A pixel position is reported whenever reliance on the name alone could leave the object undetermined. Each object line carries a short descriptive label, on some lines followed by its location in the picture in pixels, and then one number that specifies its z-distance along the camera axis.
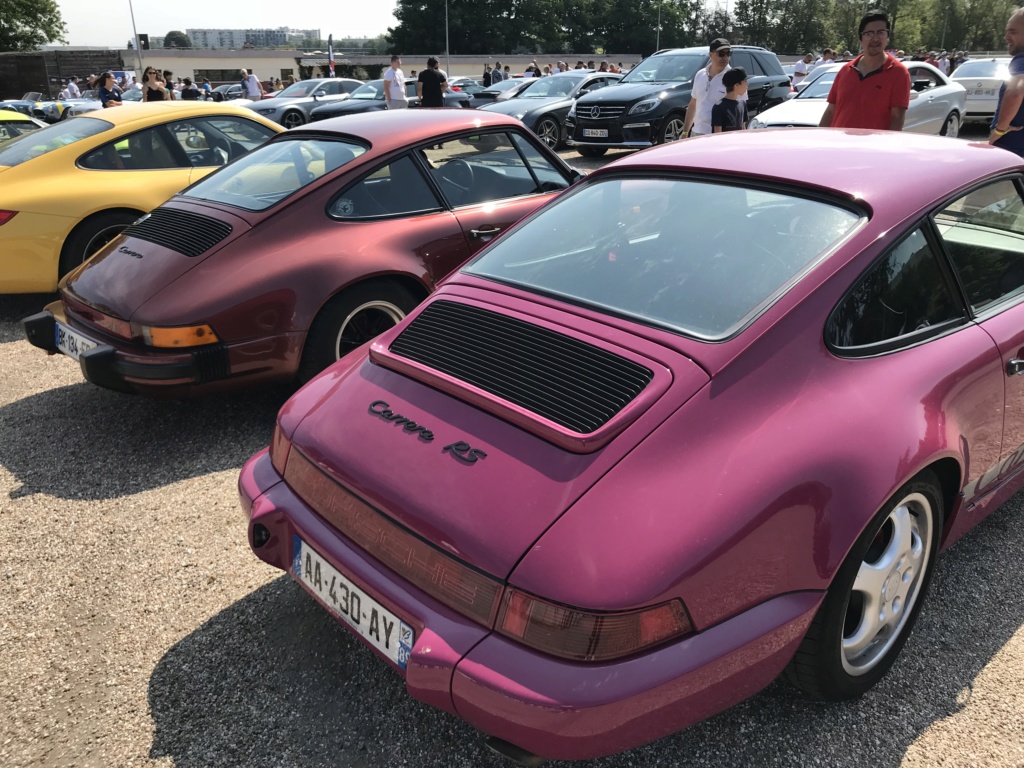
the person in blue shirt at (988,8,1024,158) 4.62
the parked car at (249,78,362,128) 17.92
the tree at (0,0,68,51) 56.25
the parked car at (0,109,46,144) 8.73
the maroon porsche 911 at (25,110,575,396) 3.54
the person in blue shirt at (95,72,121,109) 15.12
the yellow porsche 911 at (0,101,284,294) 5.30
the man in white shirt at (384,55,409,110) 14.85
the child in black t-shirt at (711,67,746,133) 6.51
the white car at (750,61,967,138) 9.88
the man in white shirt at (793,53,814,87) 21.80
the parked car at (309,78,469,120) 16.97
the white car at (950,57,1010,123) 14.56
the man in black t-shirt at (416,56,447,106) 13.63
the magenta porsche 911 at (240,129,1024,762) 1.57
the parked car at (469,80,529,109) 18.03
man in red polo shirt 5.30
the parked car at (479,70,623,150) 13.56
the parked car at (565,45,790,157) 11.52
